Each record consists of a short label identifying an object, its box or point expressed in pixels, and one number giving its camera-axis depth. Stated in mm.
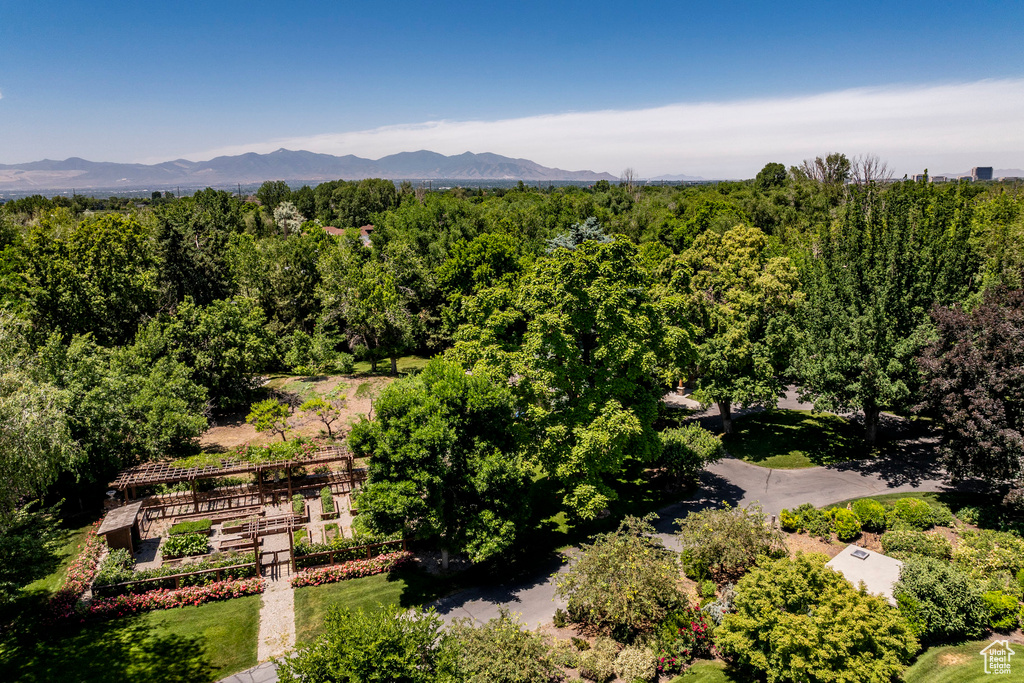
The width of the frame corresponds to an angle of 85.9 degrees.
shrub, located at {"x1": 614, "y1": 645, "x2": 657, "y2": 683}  14938
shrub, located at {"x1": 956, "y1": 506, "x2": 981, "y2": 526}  20922
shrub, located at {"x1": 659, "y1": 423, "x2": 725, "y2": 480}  24391
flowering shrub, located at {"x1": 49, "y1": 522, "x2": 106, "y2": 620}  17920
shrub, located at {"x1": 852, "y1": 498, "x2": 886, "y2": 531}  20938
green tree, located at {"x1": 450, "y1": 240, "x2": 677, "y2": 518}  21078
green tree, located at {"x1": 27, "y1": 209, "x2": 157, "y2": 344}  33594
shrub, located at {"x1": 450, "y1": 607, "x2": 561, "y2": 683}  13570
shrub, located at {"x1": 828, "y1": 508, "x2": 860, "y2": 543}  20734
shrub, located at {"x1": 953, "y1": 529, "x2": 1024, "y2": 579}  17531
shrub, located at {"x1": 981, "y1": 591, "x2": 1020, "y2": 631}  15727
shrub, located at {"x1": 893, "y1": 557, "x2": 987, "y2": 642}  15609
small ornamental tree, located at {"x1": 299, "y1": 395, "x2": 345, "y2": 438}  30669
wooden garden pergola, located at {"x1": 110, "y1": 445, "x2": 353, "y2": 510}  23125
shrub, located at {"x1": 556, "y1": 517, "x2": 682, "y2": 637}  16062
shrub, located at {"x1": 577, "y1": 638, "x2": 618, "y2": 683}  15062
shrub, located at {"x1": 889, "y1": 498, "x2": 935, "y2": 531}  20859
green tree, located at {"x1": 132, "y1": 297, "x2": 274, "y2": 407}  33562
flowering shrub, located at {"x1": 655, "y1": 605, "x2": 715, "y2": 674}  15562
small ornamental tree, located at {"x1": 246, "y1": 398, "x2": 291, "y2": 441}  30078
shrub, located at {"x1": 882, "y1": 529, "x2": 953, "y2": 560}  18703
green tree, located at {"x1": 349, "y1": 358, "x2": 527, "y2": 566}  18047
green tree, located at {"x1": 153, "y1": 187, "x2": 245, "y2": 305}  45906
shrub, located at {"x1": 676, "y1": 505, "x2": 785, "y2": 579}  18141
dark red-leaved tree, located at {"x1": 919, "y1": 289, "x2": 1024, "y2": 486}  19906
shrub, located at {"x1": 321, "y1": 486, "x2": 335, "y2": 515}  24609
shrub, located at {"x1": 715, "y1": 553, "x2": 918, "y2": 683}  13094
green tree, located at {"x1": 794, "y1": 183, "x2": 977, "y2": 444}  25516
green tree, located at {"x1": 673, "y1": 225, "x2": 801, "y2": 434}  27750
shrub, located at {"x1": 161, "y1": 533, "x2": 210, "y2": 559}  21219
